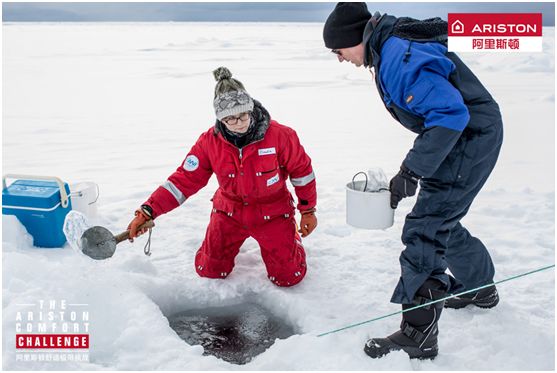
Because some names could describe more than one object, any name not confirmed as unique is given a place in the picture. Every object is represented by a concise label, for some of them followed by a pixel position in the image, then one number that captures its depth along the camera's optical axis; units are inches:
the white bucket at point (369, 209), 113.5
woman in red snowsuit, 114.9
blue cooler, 133.6
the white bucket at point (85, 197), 147.1
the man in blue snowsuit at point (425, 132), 80.6
